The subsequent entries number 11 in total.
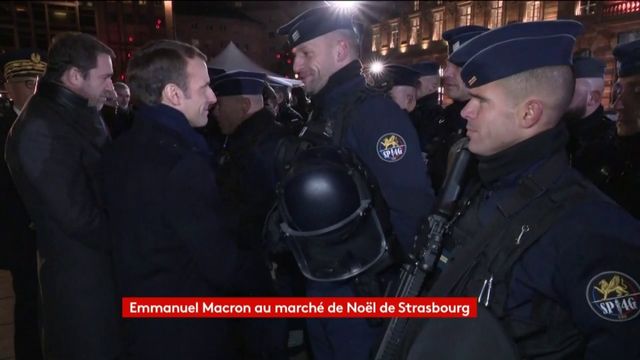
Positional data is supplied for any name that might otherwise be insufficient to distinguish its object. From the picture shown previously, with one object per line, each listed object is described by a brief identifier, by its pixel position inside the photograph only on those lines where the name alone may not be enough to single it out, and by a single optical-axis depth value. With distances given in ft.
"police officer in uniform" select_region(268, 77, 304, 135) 10.43
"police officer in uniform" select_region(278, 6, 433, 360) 7.04
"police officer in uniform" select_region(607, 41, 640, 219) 8.21
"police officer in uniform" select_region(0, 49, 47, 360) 10.48
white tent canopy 40.16
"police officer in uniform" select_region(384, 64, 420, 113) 15.97
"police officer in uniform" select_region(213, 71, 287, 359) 9.73
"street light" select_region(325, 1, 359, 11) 7.89
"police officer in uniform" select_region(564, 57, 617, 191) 9.12
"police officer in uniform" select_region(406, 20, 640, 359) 3.87
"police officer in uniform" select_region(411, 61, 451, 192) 13.52
